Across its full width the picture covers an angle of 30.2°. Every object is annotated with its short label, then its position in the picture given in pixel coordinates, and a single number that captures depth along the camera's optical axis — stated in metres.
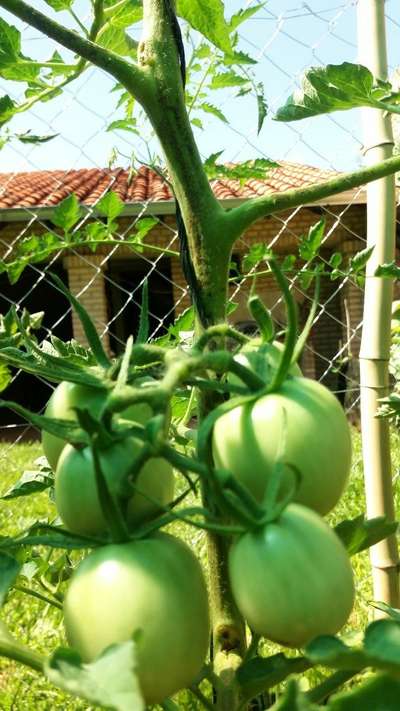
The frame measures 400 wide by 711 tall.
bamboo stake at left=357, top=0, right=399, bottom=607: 1.10
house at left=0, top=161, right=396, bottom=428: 4.93
